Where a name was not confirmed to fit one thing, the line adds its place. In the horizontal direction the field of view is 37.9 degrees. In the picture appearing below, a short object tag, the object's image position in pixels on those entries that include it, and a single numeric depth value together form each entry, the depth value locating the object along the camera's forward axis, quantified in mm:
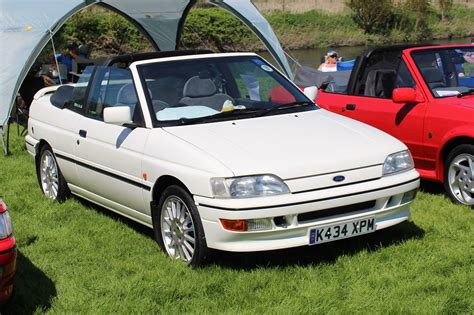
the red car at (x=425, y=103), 6430
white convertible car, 4539
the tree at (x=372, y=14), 48031
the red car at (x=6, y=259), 3822
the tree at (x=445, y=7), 51062
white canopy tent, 10836
